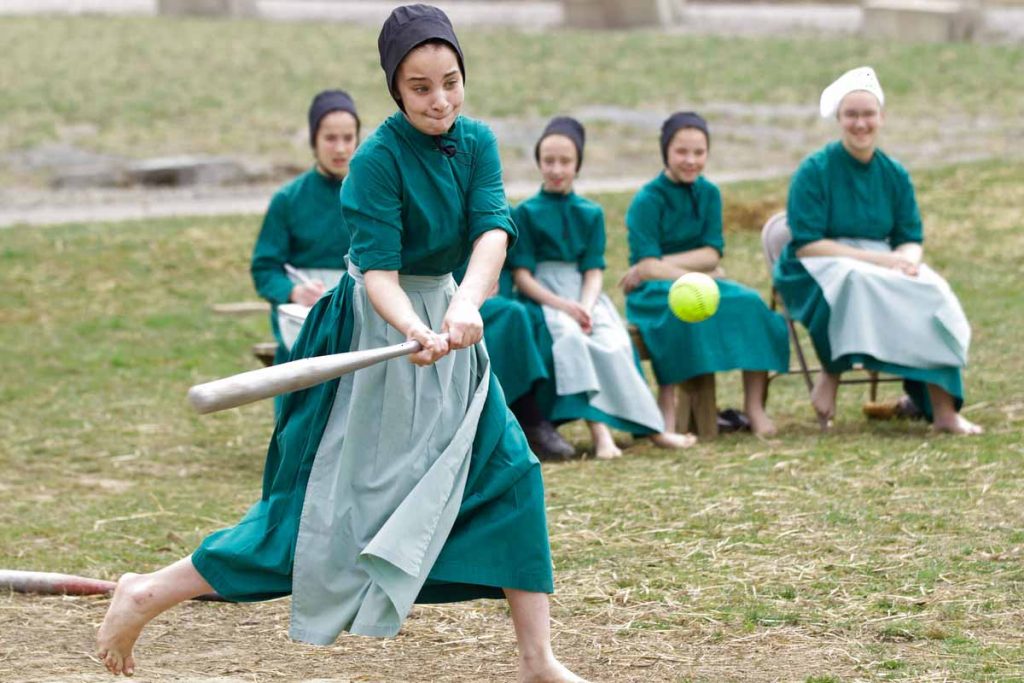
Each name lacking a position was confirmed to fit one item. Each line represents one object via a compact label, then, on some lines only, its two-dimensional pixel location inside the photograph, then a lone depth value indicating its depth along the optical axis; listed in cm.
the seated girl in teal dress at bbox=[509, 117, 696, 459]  1597
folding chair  1736
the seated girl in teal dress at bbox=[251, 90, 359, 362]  1548
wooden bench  1692
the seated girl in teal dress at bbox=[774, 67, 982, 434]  1599
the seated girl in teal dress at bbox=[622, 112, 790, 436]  1656
